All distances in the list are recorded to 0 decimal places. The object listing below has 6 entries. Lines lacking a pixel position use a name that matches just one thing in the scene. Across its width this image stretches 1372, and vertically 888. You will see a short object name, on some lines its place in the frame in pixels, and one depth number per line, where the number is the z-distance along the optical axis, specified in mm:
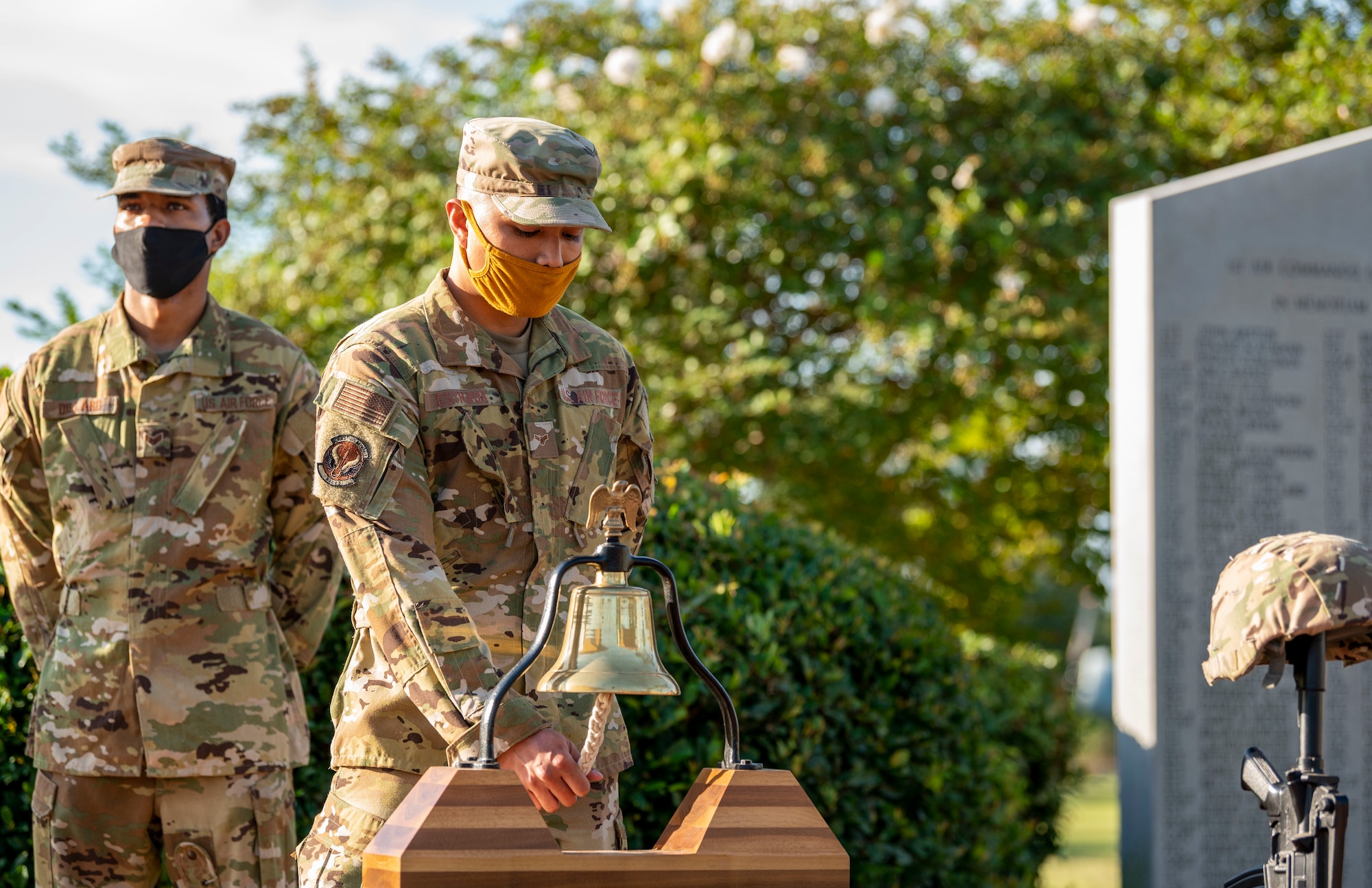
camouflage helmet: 5152
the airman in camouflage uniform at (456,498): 5004
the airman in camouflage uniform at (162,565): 7000
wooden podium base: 4070
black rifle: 5066
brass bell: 4445
